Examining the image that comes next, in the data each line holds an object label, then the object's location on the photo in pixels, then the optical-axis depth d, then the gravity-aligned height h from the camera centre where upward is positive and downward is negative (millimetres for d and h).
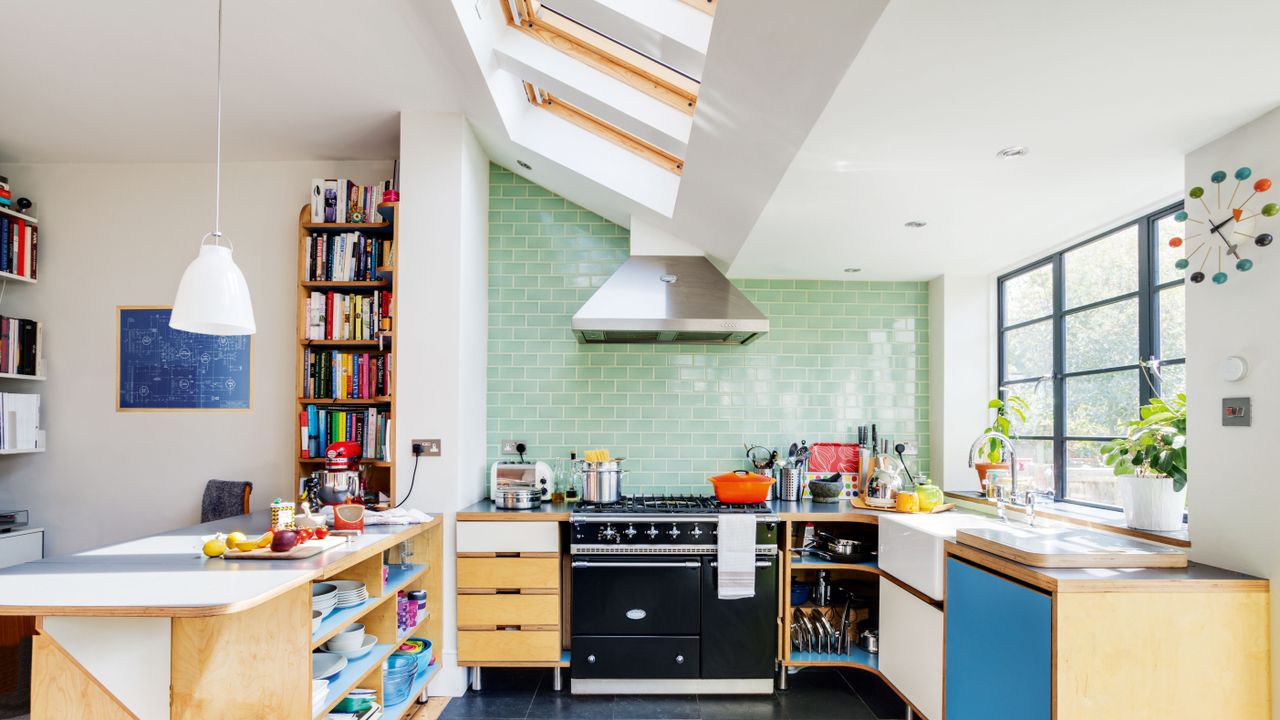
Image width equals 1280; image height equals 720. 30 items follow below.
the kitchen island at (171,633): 1807 -752
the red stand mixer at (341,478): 3230 -516
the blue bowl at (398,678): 2979 -1336
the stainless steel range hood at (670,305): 3898 +411
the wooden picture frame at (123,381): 4152 -50
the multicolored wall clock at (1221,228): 2168 +513
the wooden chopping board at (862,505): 3813 -722
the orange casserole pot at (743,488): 3947 -633
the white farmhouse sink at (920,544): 3011 -786
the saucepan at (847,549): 3836 -956
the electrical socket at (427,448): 3652 -388
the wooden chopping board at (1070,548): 2316 -610
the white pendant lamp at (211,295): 2311 +266
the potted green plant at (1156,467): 2590 -333
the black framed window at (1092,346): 2969 +170
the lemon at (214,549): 2352 -600
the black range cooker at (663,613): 3641 -1250
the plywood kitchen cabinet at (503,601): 3646 -1195
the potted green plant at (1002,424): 3926 -260
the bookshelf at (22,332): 3990 +236
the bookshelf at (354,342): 3891 +201
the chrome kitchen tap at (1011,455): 3104 -345
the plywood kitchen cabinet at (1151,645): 2107 -821
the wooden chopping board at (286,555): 2324 -614
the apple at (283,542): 2369 -578
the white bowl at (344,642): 2643 -1031
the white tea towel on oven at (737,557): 3648 -951
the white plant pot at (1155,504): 2652 -478
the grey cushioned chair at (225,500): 3951 -730
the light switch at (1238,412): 2178 -99
